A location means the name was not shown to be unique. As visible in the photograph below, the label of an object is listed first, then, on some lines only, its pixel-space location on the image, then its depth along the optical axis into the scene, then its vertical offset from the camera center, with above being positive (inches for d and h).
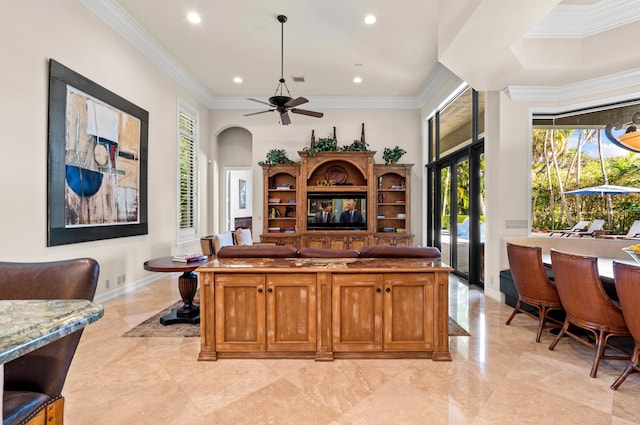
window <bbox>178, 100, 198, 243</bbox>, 243.1 +32.8
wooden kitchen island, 101.5 -30.9
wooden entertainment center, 269.7 +15.2
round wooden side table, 131.1 -33.2
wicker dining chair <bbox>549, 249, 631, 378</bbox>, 93.4 -27.0
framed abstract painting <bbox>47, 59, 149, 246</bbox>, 134.2 +25.0
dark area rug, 126.2 -47.5
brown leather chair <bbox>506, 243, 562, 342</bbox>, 119.0 -27.0
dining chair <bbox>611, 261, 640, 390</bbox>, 82.7 -23.0
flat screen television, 279.7 +3.3
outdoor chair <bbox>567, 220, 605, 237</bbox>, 159.9 -7.4
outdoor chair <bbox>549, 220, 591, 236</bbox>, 165.8 -7.6
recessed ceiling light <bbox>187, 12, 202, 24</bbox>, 167.5 +105.2
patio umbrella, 152.9 +11.7
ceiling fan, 171.3 +61.5
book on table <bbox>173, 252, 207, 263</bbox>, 141.4 -19.9
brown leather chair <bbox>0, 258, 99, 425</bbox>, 39.7 -20.3
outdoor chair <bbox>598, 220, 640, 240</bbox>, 148.1 -9.0
